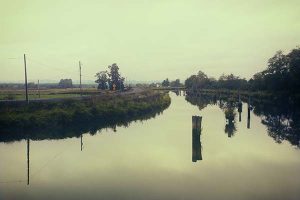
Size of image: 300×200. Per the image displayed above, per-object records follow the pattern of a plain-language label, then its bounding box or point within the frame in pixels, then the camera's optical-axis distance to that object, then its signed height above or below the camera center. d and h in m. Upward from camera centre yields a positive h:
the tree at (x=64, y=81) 170.07 +1.49
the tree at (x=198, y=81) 148.56 +1.23
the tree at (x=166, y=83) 195.75 +0.30
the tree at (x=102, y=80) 94.43 +1.14
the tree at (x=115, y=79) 91.31 +1.41
